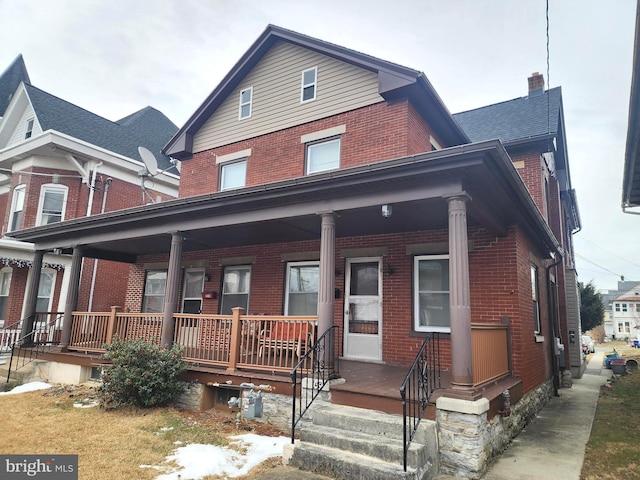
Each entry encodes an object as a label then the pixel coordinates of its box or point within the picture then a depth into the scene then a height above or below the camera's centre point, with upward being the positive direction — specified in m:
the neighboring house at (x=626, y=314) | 67.50 +2.30
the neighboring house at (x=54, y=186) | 14.08 +4.46
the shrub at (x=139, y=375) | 6.84 -1.06
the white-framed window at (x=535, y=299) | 8.97 +0.57
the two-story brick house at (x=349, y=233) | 5.76 +1.72
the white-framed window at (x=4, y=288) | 14.26 +0.64
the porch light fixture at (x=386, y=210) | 6.09 +1.60
